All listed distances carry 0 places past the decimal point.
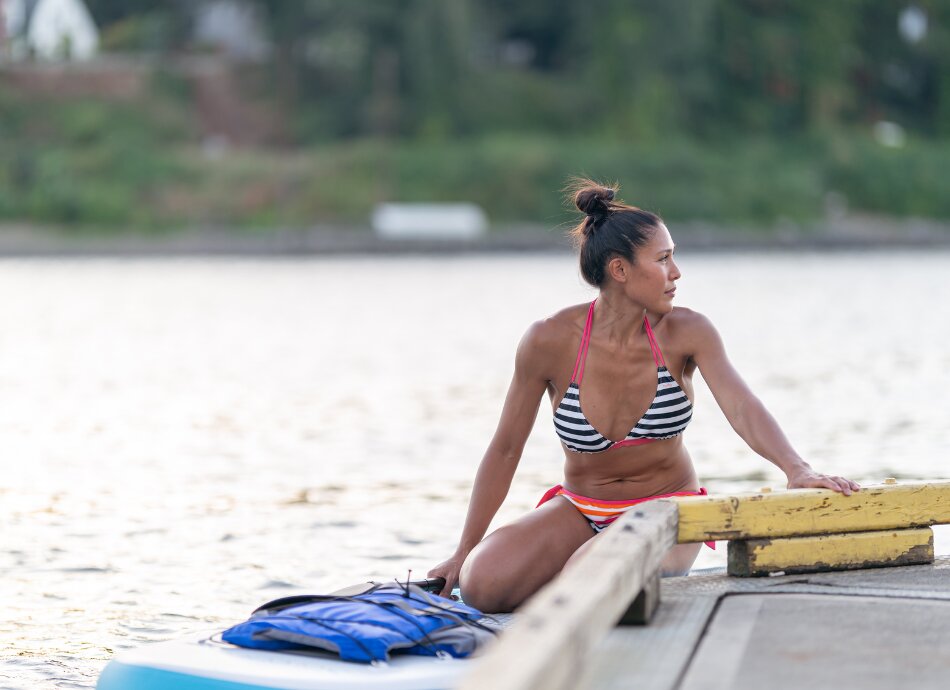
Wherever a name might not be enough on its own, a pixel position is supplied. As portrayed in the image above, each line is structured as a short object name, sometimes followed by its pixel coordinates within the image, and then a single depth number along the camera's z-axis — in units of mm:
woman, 10813
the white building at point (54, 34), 126136
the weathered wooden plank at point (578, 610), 6700
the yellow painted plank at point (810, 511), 10164
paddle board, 8729
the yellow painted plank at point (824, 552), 10528
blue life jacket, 9093
